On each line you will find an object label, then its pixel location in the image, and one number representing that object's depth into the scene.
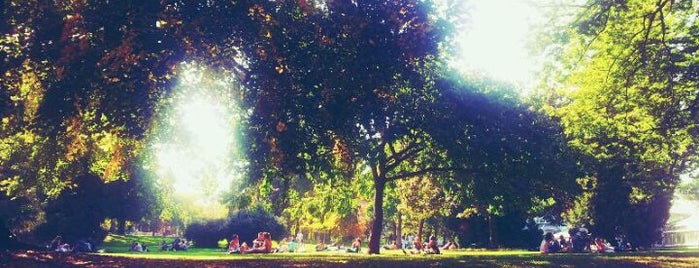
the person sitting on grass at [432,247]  31.99
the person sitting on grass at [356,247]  39.34
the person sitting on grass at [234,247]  32.30
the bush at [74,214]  46.47
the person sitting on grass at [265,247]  32.69
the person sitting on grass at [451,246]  46.38
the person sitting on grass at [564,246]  34.56
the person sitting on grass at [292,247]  40.14
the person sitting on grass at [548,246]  32.59
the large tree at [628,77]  18.73
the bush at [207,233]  50.59
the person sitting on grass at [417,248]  33.25
